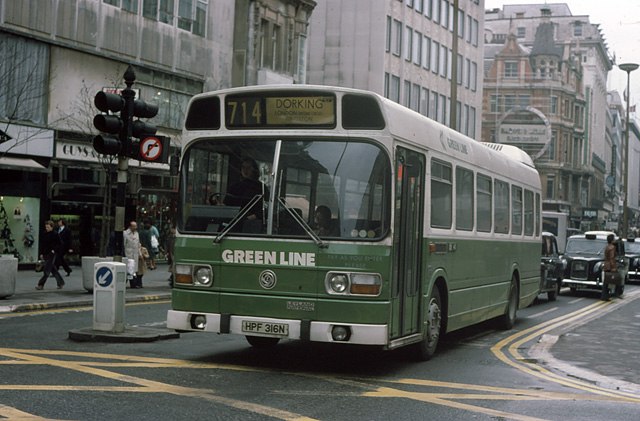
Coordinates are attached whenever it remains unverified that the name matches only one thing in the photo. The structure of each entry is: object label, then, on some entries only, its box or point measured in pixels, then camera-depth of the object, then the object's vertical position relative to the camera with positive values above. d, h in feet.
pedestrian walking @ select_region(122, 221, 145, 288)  80.28 -0.60
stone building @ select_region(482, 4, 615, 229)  352.49 +52.58
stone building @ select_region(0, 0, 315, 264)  96.32 +15.58
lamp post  199.72 +36.60
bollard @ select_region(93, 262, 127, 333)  43.88 -2.36
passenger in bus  34.58 +0.84
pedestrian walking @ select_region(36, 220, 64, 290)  73.51 -0.90
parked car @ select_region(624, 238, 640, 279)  137.80 -0.24
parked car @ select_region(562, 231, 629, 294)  101.04 -1.06
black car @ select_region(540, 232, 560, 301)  86.17 -0.86
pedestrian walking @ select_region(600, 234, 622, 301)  94.38 -0.86
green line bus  34.42 +1.02
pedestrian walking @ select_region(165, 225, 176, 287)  81.51 -0.14
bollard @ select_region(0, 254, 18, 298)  63.21 -2.32
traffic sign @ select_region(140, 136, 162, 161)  44.88 +4.02
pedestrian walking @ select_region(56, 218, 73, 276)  76.54 -0.01
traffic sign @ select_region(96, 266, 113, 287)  43.96 -1.53
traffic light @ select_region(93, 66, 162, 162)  43.19 +4.84
